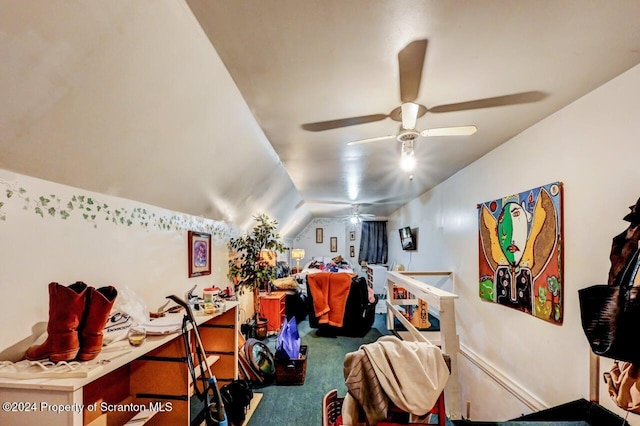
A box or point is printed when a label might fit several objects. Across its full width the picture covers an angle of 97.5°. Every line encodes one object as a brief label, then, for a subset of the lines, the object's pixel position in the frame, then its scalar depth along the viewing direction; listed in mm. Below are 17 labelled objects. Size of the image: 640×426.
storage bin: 2838
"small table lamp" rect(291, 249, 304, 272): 7164
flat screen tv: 5531
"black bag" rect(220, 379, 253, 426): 2080
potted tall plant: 3725
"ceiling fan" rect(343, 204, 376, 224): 6686
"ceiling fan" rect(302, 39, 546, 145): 1405
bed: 4254
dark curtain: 8492
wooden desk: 1562
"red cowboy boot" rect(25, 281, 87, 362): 1131
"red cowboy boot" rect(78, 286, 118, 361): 1188
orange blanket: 4242
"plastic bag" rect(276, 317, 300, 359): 2859
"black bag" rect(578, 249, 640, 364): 1040
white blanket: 1151
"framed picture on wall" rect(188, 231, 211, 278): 2730
